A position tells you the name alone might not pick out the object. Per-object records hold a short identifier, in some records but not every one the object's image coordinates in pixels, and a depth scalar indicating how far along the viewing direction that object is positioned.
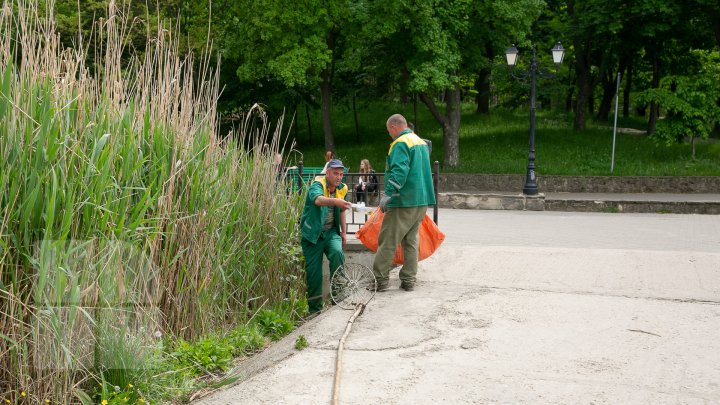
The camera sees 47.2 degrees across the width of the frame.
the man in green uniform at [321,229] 7.93
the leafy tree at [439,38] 26.31
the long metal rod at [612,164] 26.69
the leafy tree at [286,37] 27.47
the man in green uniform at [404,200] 7.64
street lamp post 21.91
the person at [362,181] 16.12
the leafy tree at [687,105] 27.23
